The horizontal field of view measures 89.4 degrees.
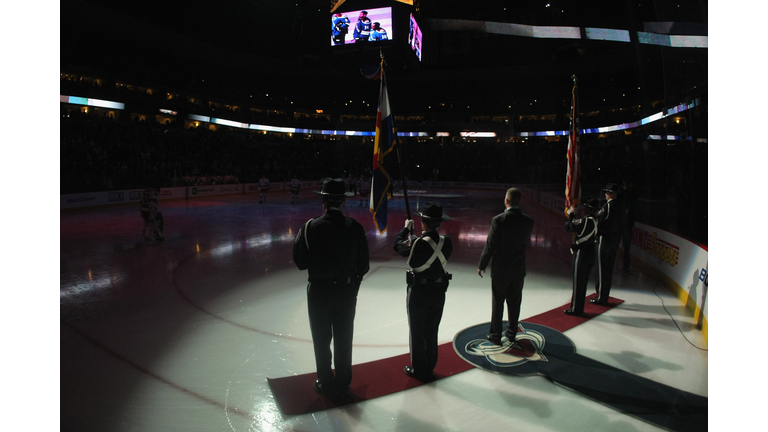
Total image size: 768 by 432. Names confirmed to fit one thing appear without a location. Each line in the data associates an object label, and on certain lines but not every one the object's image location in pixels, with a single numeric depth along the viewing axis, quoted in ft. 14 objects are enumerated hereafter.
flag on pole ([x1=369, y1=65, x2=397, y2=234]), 14.25
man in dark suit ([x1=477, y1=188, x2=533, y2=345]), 14.67
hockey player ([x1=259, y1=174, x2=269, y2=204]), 71.41
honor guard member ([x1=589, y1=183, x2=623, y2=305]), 20.40
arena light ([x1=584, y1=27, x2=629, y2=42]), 56.65
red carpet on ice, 11.58
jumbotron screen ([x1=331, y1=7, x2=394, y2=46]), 49.55
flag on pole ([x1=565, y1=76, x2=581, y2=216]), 22.67
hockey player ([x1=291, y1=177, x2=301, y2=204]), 71.24
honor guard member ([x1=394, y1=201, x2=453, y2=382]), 12.28
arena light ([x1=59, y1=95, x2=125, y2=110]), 94.05
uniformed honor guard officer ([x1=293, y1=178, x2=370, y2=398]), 11.50
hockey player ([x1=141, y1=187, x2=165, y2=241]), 33.99
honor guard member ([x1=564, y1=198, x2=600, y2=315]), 18.06
